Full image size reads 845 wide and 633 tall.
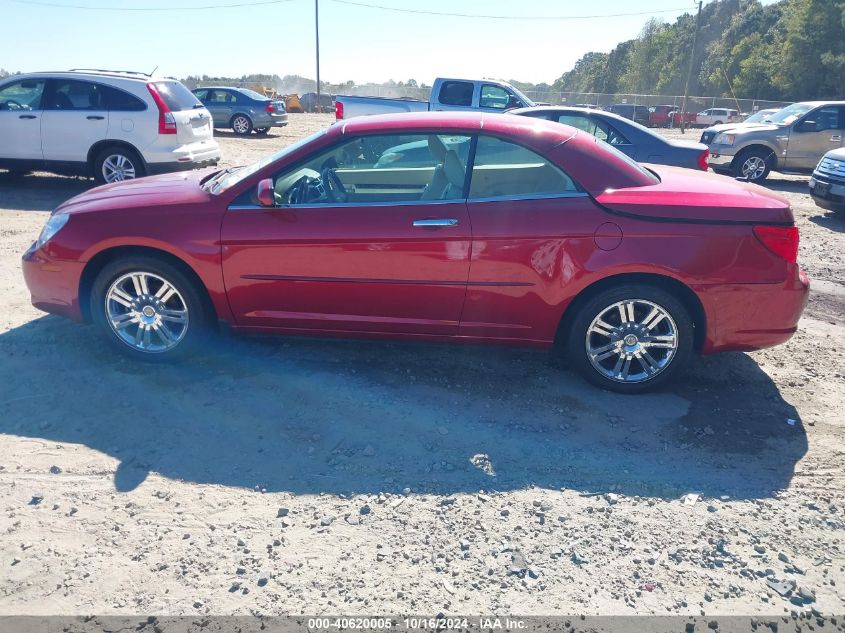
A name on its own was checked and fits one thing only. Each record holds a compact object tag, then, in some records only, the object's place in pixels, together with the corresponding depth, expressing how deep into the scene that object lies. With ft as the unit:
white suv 31.68
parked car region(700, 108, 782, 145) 46.79
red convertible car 13.10
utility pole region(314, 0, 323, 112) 147.33
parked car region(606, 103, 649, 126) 123.65
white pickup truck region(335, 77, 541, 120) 46.68
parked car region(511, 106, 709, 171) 31.37
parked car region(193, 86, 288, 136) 70.54
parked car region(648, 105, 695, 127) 127.48
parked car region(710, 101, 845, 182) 44.29
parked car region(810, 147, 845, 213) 31.65
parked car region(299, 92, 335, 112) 144.12
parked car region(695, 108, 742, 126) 121.47
